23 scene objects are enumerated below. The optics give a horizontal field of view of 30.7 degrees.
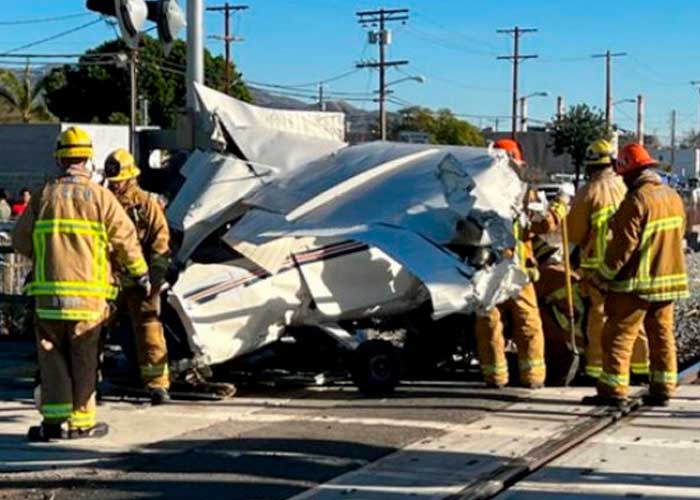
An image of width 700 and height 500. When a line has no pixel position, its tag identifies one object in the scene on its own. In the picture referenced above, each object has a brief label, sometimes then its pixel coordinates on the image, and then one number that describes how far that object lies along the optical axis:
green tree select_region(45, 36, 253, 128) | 66.94
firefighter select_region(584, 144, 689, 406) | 8.95
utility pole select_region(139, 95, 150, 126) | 51.46
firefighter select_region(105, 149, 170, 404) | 9.02
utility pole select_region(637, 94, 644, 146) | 87.39
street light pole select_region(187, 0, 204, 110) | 11.27
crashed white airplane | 9.07
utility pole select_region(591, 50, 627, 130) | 81.38
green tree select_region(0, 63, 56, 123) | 62.00
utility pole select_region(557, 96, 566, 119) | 80.75
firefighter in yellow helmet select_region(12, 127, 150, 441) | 7.82
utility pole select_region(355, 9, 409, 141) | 67.62
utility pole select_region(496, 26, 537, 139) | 73.62
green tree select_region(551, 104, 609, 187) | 75.00
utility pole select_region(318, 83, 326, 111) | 84.38
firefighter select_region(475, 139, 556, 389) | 9.82
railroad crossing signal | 10.91
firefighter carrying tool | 9.96
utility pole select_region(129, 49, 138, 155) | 11.03
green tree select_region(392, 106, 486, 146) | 84.06
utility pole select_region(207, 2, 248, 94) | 62.84
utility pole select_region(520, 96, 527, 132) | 86.50
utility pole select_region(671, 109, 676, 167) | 97.13
